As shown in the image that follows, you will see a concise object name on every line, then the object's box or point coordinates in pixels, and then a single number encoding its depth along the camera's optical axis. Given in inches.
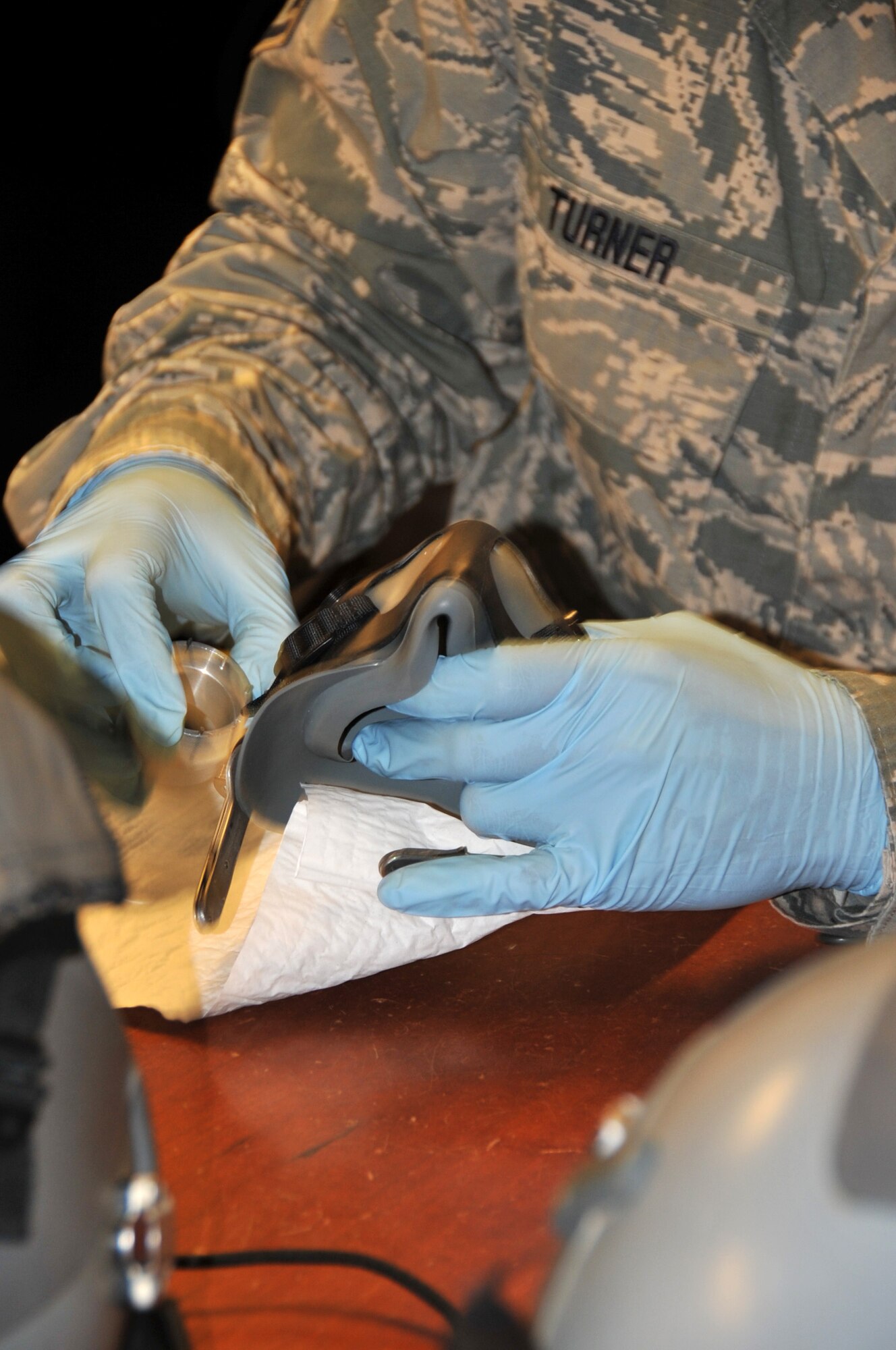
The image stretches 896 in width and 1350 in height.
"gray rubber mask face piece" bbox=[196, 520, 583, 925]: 51.4
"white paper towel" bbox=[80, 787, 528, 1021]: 51.6
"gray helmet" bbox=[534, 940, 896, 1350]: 35.2
